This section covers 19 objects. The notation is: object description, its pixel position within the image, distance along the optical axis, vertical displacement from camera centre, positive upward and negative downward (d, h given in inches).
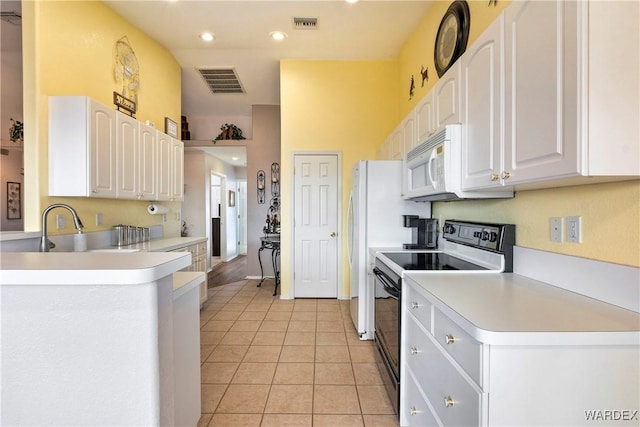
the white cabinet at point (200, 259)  139.9 -23.2
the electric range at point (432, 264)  66.9 -13.6
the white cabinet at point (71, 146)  92.7 +20.4
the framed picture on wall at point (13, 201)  136.1 +4.8
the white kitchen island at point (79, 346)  35.2 -16.0
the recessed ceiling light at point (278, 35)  136.3 +80.9
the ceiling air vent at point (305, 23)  126.5 +80.7
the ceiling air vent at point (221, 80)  171.9 +79.9
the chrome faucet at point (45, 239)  72.6 -6.8
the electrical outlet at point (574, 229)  49.9 -3.2
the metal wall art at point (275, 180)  215.8 +22.3
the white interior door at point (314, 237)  166.4 -14.5
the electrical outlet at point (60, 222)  94.9 -3.4
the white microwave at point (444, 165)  68.2 +10.9
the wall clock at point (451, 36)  89.7 +56.1
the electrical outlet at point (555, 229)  53.9 -3.4
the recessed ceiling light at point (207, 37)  137.0 +80.6
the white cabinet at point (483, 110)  53.9 +19.7
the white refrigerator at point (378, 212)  114.3 -0.5
